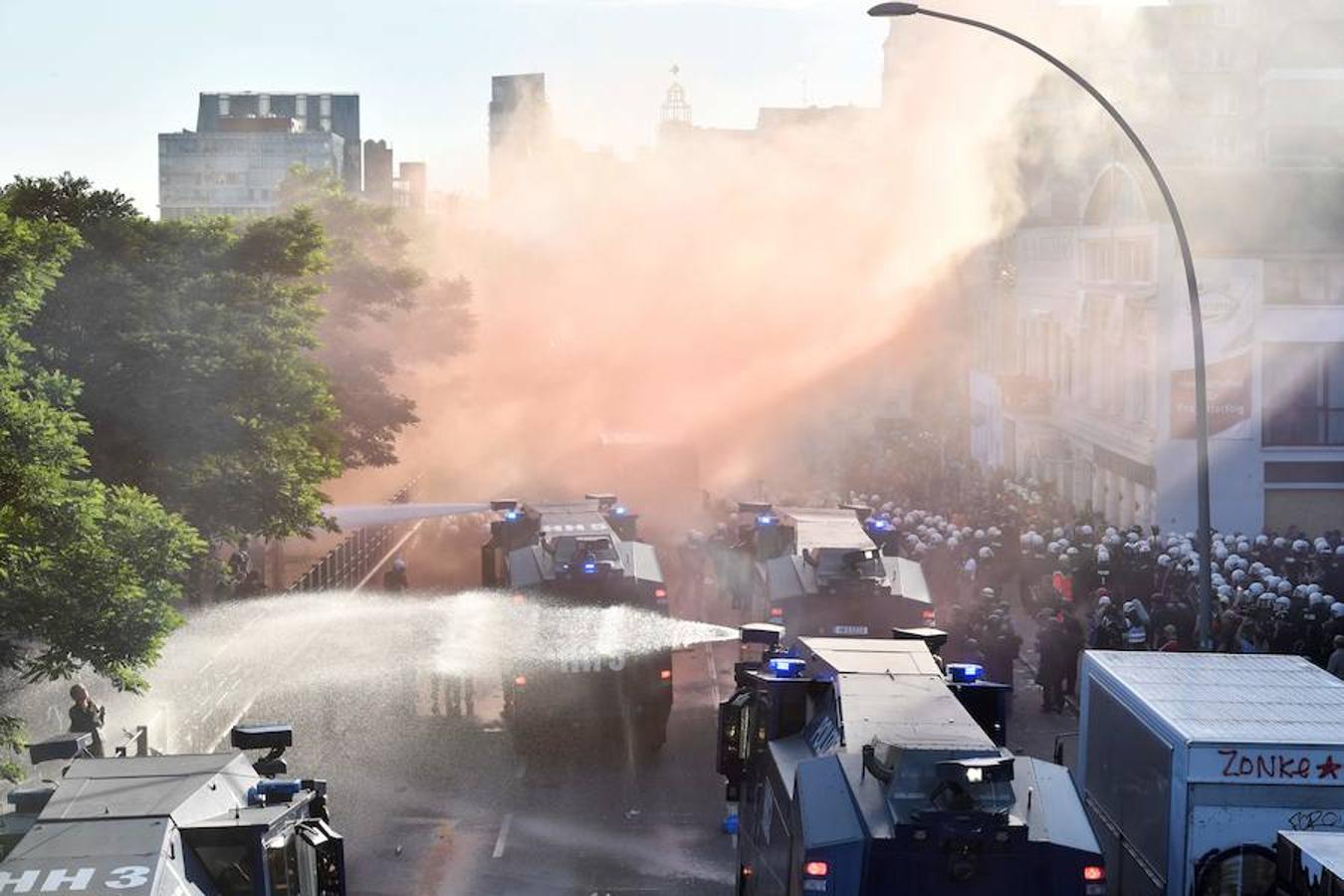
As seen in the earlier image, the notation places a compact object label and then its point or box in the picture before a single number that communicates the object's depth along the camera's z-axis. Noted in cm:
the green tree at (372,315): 5394
